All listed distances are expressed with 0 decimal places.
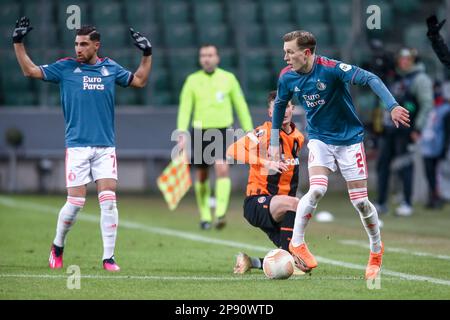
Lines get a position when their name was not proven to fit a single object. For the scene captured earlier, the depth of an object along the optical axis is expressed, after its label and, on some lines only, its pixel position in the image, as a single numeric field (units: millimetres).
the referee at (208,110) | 28469
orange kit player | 18687
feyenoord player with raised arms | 18828
